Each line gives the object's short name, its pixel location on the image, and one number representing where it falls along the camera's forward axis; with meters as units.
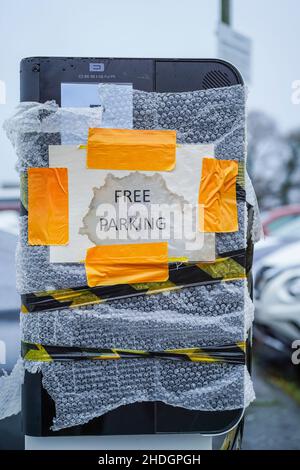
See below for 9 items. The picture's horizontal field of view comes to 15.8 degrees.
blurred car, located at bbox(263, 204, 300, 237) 7.41
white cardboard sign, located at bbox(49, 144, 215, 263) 1.93
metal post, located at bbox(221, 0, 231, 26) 3.98
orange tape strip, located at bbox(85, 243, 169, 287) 1.94
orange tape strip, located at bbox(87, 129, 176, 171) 1.92
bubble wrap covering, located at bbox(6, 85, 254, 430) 1.93
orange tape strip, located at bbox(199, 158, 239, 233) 1.94
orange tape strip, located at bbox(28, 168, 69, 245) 1.93
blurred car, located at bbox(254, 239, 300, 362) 3.63
